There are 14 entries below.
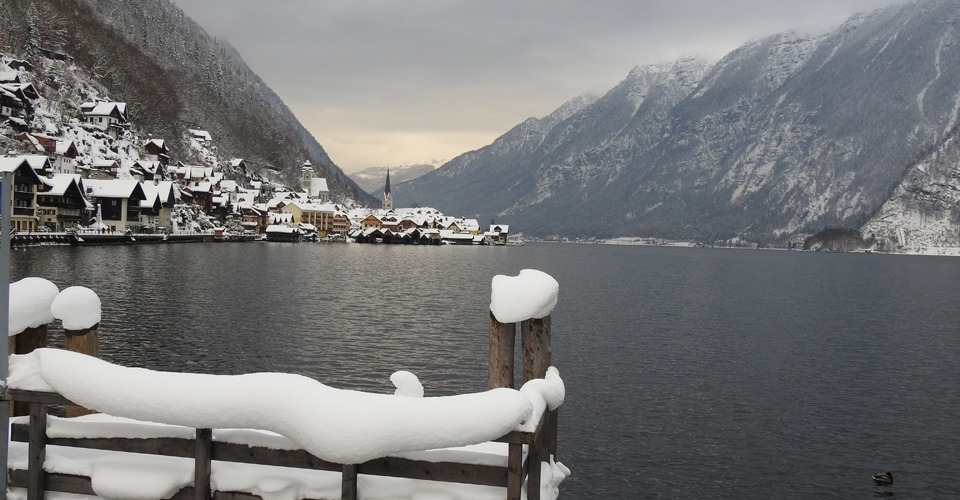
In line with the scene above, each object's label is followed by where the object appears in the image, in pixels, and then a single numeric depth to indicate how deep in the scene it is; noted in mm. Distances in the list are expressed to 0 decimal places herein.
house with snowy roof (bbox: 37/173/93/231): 125562
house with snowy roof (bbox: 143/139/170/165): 197250
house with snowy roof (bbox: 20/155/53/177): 123812
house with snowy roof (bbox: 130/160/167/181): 174125
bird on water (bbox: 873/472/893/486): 21797
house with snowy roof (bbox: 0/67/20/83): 139625
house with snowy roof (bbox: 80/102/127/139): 172000
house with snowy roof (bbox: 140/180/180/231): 161750
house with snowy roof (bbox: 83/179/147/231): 148375
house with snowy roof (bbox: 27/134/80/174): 138250
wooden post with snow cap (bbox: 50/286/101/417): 11695
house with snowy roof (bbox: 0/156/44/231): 113188
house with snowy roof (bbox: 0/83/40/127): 135875
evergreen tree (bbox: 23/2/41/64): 171188
